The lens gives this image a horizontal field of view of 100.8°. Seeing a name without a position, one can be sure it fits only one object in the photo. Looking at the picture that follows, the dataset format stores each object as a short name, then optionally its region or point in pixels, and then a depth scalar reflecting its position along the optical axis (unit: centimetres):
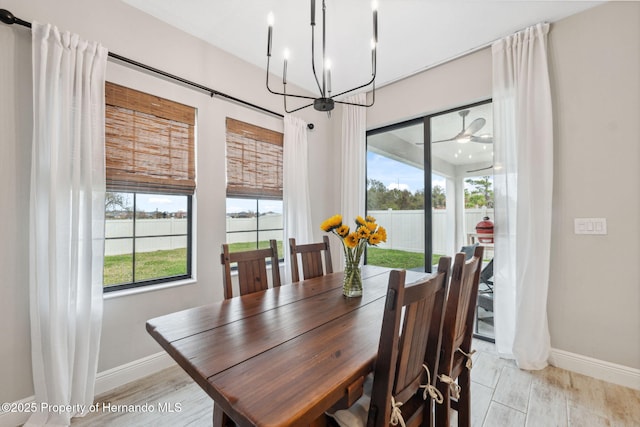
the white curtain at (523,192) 215
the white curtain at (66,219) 157
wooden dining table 73
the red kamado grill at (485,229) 277
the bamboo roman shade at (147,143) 192
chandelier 143
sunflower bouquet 162
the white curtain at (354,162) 346
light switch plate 203
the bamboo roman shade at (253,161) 266
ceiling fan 275
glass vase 165
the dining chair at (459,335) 114
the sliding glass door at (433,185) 284
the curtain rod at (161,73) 152
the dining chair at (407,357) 84
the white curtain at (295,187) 305
